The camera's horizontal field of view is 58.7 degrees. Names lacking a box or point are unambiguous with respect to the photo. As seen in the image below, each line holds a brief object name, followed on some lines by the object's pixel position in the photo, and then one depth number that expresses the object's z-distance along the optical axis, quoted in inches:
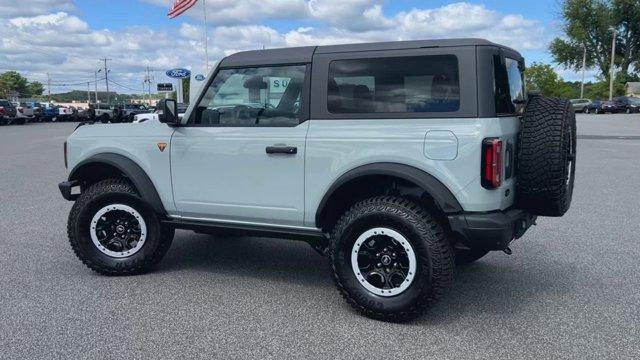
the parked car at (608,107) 1963.6
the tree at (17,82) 4849.9
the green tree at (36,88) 5474.4
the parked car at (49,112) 1732.9
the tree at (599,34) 2706.7
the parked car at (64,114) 1819.6
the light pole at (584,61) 2742.4
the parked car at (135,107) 1638.5
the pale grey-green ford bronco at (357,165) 148.9
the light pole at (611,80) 2282.0
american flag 1058.1
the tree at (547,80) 2746.1
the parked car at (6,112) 1358.3
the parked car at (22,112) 1457.9
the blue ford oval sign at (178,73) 1226.0
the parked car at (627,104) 1891.7
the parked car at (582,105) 2118.2
